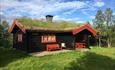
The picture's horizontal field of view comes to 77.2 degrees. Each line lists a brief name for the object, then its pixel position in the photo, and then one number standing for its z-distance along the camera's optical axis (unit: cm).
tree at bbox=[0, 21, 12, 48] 1244
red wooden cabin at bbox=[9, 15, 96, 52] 846
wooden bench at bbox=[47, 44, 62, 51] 866
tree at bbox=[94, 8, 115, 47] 1309
